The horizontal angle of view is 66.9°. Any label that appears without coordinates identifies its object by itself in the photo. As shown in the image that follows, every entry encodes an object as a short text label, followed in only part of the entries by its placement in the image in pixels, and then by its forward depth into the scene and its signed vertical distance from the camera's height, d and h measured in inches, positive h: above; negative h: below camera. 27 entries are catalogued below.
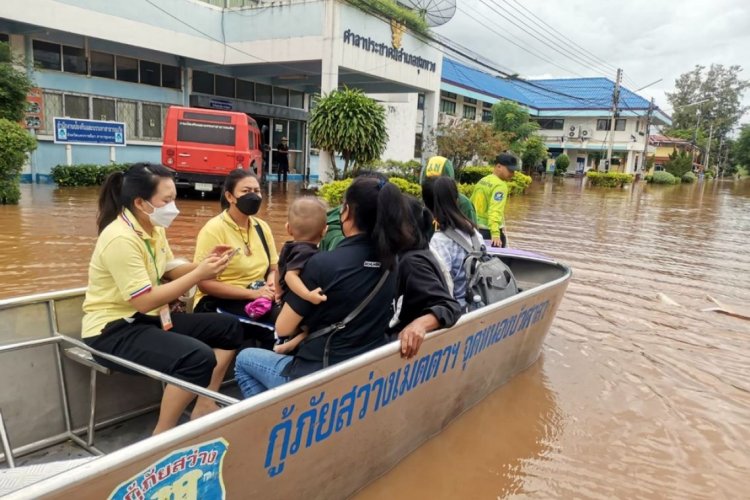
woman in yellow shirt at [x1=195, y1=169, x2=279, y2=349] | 130.8 -26.0
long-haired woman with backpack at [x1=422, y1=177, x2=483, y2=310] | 142.6 -16.8
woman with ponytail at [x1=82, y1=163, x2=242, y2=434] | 99.7 -25.7
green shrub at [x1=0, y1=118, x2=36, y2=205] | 378.9 -13.5
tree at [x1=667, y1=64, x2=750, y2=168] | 2581.2 +323.5
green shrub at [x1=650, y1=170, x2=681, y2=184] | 1503.4 -14.1
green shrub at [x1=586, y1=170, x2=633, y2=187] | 1240.2 -19.4
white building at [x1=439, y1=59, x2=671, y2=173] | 1704.0 +156.9
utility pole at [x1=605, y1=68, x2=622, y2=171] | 1299.2 +183.7
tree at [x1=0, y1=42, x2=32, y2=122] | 412.5 +33.0
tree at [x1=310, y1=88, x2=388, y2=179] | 505.7 +26.2
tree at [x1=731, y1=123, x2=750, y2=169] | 2405.3 +127.0
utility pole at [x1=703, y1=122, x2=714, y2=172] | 2405.6 +127.6
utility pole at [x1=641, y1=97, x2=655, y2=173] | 1532.1 +118.8
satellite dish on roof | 710.5 +187.8
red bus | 486.6 +0.4
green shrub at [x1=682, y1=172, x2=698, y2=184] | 1723.7 -11.6
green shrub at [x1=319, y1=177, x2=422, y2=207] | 394.9 -26.8
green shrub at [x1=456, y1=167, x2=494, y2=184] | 823.3 -17.6
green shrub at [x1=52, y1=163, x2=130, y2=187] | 550.9 -34.5
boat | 65.7 -41.7
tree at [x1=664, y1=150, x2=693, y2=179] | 1706.4 +23.2
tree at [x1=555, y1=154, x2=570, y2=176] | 1605.8 +7.7
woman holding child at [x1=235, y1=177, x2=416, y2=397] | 92.3 -20.6
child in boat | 93.7 -17.2
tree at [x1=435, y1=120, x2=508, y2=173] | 786.8 +27.2
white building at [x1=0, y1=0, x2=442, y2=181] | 537.6 +96.3
